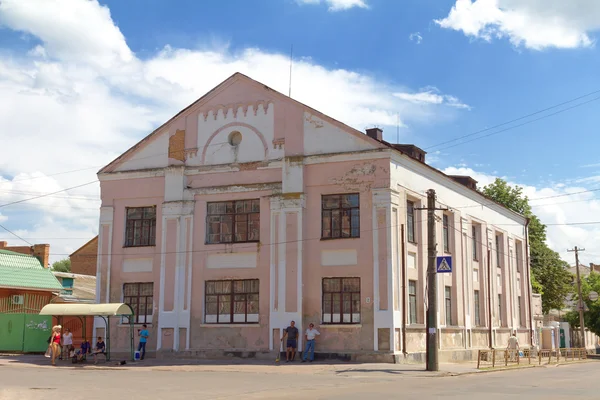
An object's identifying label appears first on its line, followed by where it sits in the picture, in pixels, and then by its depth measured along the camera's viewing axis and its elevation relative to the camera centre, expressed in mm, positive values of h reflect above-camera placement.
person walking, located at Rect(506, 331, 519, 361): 29062 -1141
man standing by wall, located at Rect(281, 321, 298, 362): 27203 -782
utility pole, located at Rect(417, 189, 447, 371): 23562 +662
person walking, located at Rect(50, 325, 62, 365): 26786 -934
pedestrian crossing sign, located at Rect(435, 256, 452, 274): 24323 +1913
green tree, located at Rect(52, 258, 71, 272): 85688 +6440
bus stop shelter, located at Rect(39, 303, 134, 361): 26969 +317
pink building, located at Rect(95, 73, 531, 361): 27625 +3474
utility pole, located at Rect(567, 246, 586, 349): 52591 +997
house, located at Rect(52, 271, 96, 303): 35944 +2028
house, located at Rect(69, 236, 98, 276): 56344 +4766
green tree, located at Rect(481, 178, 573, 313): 56375 +5071
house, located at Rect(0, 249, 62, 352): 33500 +940
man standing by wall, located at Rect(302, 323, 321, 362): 27016 -775
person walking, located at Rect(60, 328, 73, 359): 29125 -991
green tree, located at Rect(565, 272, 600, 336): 56594 +1035
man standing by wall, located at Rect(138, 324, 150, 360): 29094 -885
